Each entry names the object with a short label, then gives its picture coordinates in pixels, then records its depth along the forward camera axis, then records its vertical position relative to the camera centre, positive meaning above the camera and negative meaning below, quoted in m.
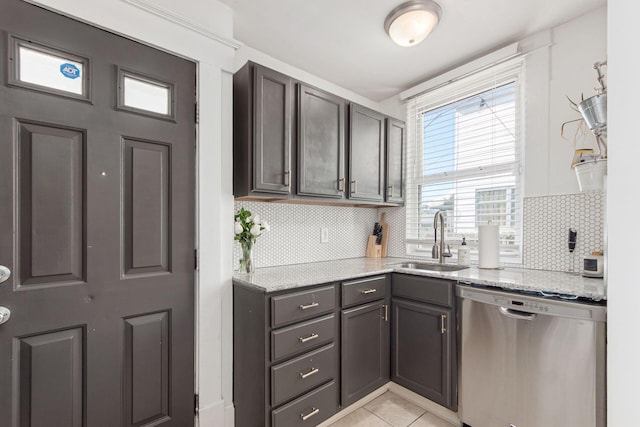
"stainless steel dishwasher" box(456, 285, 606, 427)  1.35 -0.79
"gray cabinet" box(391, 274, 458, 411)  1.85 -0.88
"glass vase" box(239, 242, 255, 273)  1.90 -0.32
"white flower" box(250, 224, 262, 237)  1.90 -0.13
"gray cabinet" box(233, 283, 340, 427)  1.53 -0.84
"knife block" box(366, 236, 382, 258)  2.98 -0.40
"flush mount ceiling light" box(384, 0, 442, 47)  1.75 +1.22
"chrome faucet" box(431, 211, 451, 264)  2.46 -0.32
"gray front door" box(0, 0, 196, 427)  1.21 -0.08
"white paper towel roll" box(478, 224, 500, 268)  2.12 -0.25
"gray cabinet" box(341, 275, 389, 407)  1.89 -0.89
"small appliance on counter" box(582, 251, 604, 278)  1.68 -0.32
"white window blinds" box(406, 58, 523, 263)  2.23 +0.46
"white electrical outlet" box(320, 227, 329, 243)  2.64 -0.22
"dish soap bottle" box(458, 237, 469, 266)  2.33 -0.35
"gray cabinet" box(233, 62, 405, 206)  1.83 +0.50
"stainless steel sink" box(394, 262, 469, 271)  2.36 -0.48
